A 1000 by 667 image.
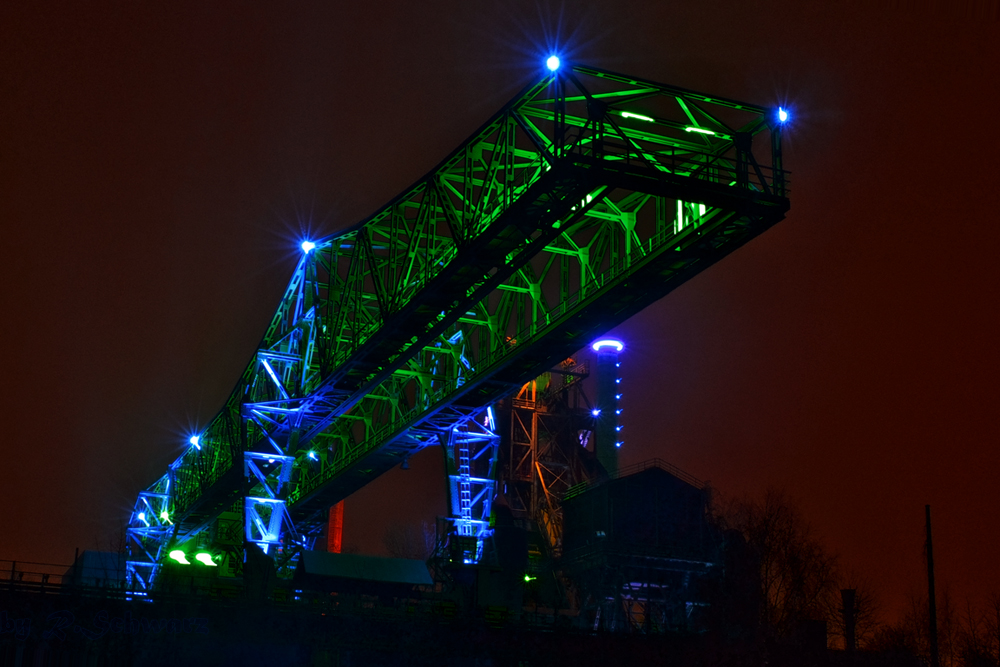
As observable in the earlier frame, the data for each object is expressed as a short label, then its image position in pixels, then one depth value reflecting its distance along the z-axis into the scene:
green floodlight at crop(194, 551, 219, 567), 69.69
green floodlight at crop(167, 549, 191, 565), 74.71
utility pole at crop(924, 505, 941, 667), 45.33
